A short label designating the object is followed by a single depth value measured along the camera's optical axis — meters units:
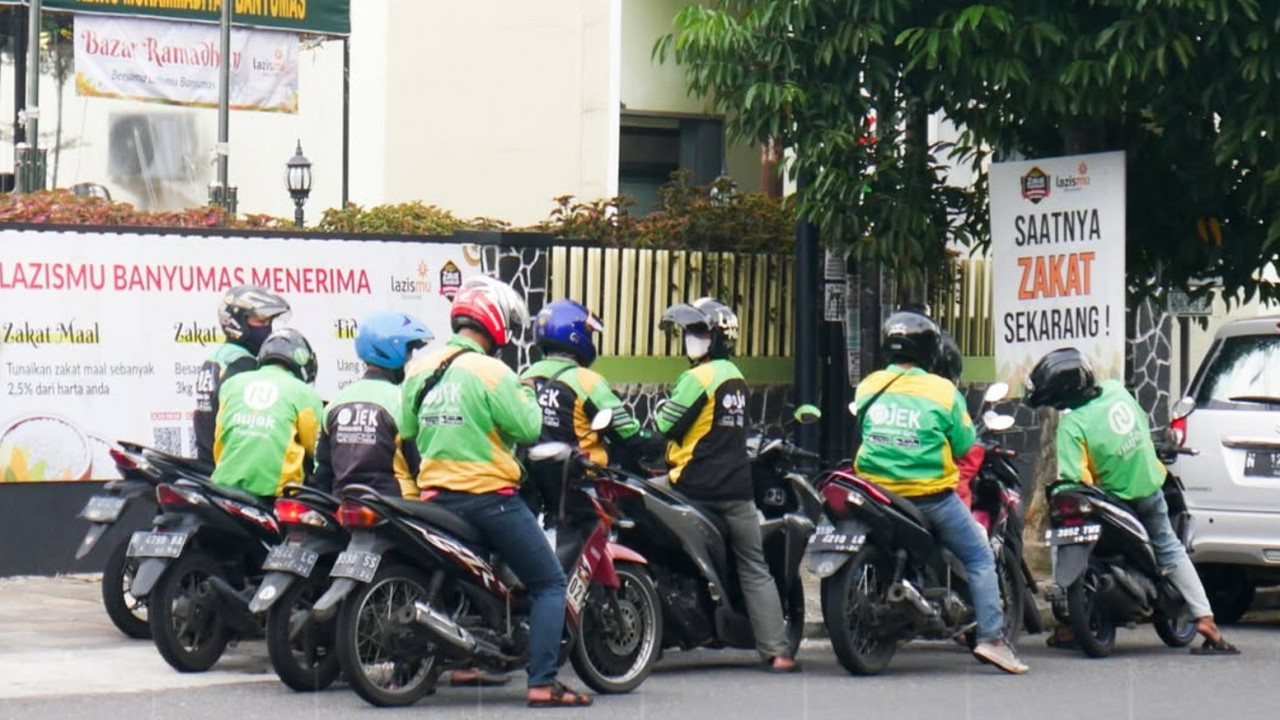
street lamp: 23.78
